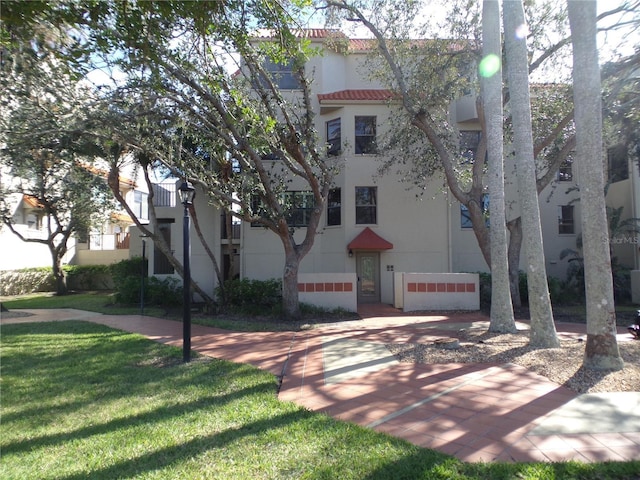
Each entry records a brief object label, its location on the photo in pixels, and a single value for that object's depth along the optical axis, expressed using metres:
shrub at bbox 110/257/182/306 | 16.95
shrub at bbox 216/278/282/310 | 14.70
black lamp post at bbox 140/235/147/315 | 14.69
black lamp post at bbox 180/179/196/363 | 7.86
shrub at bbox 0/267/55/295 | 23.42
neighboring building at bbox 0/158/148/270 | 24.27
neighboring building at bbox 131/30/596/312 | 17.00
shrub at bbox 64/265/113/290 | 25.54
